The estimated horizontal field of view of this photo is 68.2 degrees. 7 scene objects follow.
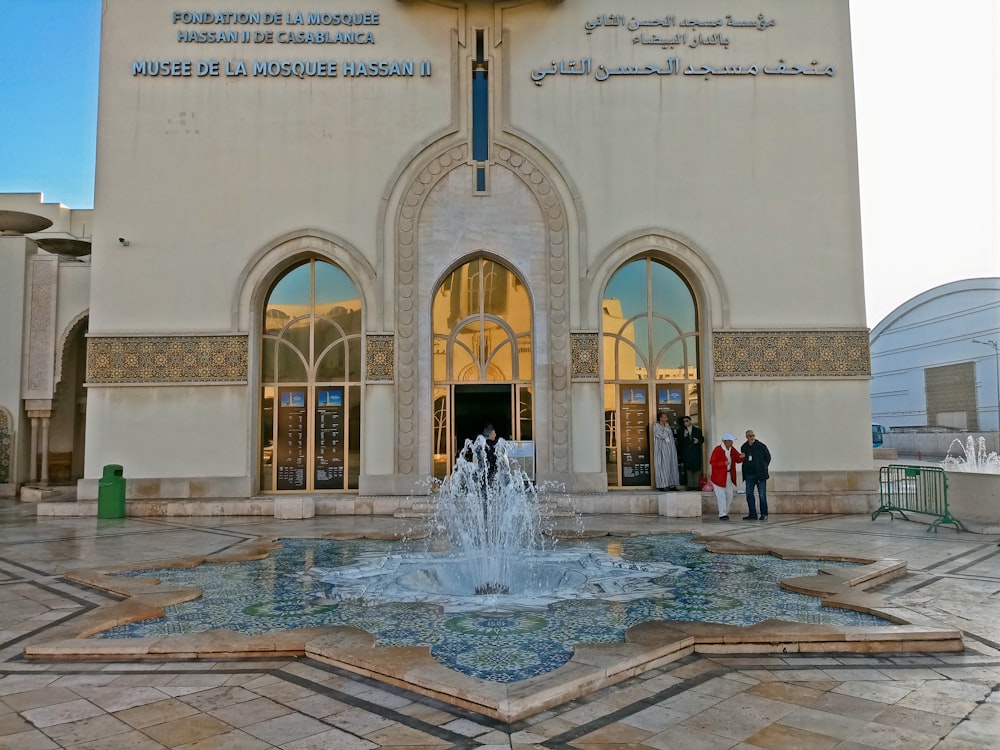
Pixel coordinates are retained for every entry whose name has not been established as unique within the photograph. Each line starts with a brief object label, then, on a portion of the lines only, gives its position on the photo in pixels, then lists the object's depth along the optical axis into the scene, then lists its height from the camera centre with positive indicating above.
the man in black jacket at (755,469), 11.02 -0.63
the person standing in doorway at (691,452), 12.66 -0.41
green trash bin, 11.49 -0.97
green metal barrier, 9.88 -0.98
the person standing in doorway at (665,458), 12.62 -0.51
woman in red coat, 10.95 -0.69
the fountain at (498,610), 4.13 -1.32
